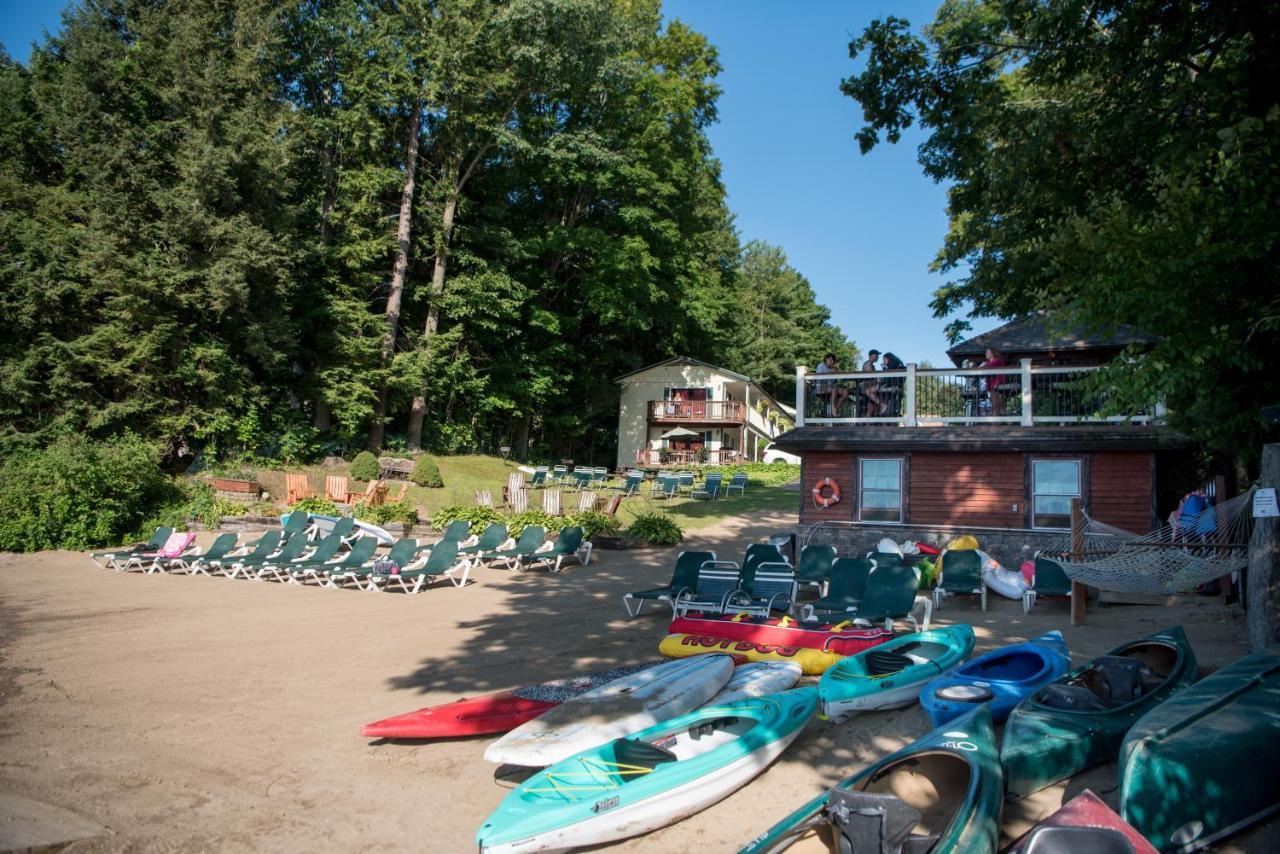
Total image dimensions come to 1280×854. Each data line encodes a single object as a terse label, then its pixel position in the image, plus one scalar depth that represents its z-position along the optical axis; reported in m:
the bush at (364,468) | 24.61
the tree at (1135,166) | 7.14
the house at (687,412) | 40.81
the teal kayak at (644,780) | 4.75
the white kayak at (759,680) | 7.07
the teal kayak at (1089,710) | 5.30
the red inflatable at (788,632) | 8.41
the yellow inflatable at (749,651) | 8.26
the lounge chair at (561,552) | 14.80
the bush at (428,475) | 25.14
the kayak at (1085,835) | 3.77
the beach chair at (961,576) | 11.42
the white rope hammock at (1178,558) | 8.14
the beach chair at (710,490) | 26.66
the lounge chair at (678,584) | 10.91
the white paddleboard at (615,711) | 5.75
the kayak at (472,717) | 6.32
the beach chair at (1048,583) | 11.23
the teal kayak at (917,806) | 4.09
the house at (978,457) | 13.96
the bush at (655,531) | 17.52
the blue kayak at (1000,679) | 6.29
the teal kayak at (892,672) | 6.78
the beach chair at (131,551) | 14.95
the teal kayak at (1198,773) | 4.44
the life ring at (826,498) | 15.84
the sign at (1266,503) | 6.87
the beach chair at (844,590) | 10.20
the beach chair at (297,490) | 20.92
